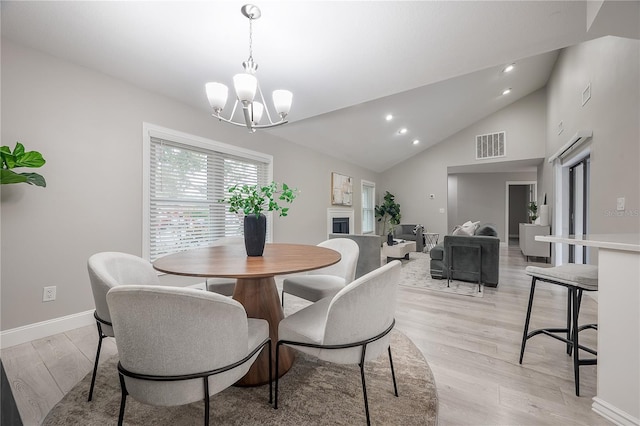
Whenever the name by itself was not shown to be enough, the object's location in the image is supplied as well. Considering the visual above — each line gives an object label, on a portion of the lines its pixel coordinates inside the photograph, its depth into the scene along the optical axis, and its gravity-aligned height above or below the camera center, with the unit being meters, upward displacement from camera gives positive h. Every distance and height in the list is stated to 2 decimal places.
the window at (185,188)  2.83 +0.27
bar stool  1.49 -0.40
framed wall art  5.96 +0.54
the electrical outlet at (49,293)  2.15 -0.70
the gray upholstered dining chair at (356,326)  1.12 -0.51
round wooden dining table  1.32 -0.30
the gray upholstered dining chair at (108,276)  1.24 -0.36
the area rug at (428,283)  3.48 -1.04
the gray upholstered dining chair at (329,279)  1.99 -0.56
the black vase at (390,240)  5.50 -0.58
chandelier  1.72 +0.84
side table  7.02 -0.70
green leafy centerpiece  1.75 -0.04
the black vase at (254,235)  1.75 -0.16
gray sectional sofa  3.63 -0.62
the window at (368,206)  7.51 +0.19
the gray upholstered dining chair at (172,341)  0.86 -0.45
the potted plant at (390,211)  7.97 +0.05
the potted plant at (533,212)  6.39 +0.05
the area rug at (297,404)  1.31 -1.04
